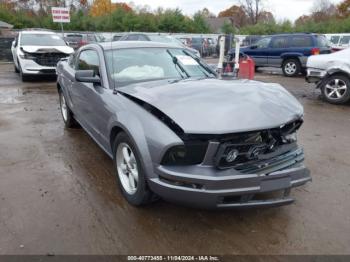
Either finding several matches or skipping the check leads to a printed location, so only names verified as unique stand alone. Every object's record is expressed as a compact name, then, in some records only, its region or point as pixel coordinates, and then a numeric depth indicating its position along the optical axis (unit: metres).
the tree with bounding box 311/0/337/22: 60.96
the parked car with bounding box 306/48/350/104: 8.30
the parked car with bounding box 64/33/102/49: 23.69
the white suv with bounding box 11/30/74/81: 11.53
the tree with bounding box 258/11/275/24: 75.97
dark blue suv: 13.66
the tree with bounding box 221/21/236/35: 42.04
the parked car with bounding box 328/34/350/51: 20.56
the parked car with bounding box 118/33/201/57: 14.96
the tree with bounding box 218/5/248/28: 78.12
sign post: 17.39
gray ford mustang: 2.73
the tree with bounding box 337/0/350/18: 51.25
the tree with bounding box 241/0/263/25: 75.56
